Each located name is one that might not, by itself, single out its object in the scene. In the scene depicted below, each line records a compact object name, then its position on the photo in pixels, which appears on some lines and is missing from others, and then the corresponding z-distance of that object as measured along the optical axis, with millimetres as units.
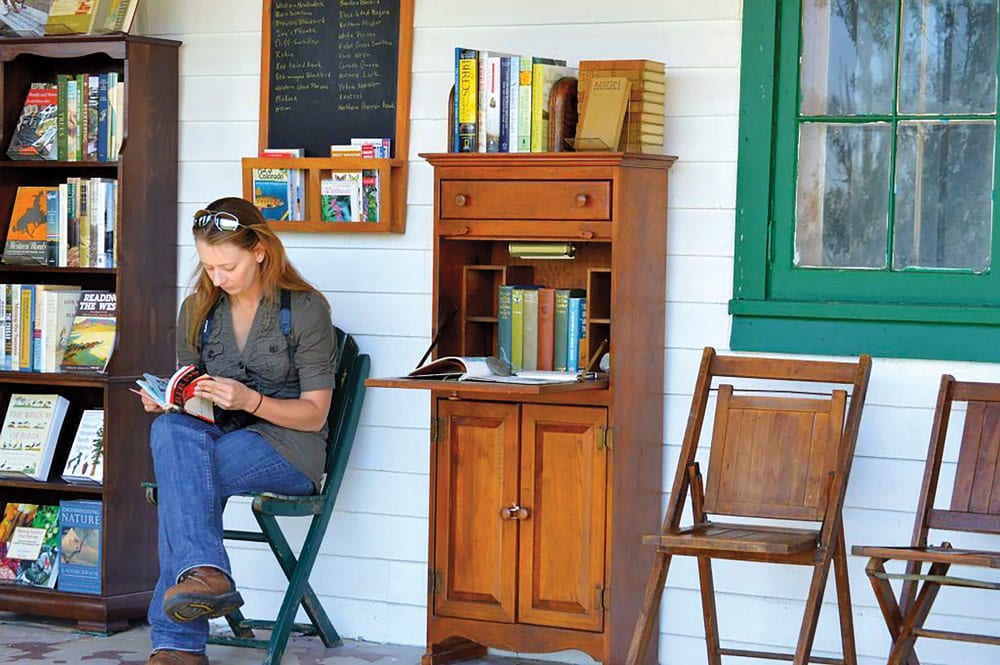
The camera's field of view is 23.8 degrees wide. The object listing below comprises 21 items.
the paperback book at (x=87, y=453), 8295
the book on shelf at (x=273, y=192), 8236
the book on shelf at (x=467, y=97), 7297
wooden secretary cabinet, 7063
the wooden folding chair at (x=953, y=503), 6423
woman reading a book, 6945
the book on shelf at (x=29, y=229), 8429
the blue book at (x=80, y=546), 8218
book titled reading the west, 8277
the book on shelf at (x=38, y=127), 8465
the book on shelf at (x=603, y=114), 6992
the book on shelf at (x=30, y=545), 8400
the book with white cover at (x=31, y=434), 8412
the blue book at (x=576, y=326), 7321
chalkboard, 8101
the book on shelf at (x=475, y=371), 6981
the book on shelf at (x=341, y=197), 8083
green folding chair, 7473
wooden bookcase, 8201
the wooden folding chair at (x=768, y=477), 6447
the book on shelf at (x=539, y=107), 7198
